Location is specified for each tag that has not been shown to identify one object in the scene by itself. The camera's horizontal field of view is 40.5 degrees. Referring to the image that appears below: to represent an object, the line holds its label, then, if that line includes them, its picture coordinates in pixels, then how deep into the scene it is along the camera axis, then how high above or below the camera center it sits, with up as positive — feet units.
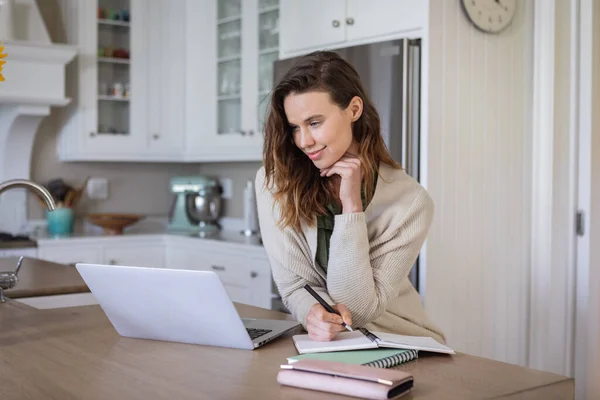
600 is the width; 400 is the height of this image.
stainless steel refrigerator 10.12 +0.97
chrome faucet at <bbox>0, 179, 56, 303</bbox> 6.23 -0.10
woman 5.95 -0.23
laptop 4.96 -0.84
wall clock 10.55 +2.16
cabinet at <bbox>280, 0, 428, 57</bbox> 10.30 +2.09
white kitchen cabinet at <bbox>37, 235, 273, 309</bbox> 12.66 -1.38
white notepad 4.85 -1.02
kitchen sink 8.66 -1.41
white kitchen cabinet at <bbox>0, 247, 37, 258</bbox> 12.83 -1.24
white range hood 13.30 +1.47
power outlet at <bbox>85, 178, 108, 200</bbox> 15.57 -0.26
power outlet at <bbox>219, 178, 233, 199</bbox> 16.01 -0.26
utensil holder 14.34 -0.83
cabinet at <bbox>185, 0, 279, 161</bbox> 13.87 +1.82
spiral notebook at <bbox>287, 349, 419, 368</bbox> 4.58 -1.04
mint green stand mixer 15.30 -0.59
